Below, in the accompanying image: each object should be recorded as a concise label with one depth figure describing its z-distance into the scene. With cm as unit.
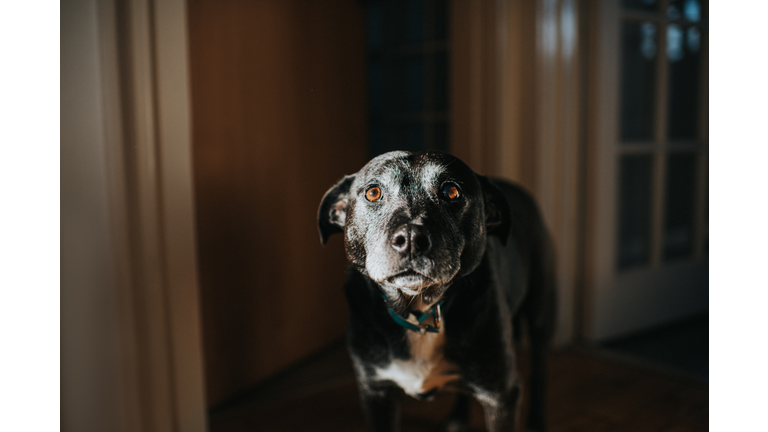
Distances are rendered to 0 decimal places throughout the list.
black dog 68
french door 176
